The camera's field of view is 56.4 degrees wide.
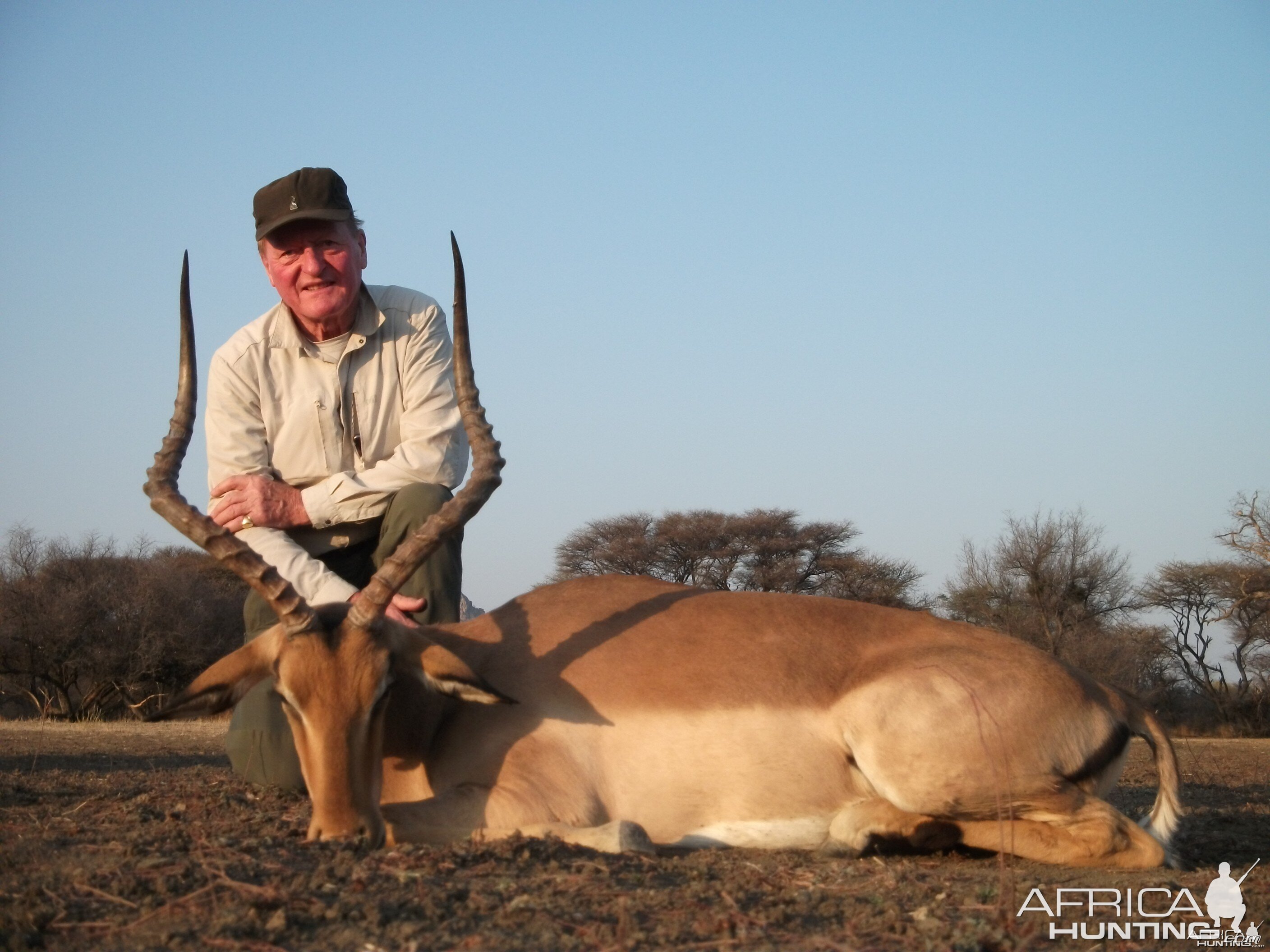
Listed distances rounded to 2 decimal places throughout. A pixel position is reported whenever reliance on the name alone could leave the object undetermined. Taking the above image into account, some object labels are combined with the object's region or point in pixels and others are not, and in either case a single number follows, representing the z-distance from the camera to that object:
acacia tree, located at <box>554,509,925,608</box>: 26.62
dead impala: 4.21
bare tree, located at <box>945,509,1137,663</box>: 26.23
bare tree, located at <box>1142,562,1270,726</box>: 23.28
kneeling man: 5.57
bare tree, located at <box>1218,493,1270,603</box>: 24.59
